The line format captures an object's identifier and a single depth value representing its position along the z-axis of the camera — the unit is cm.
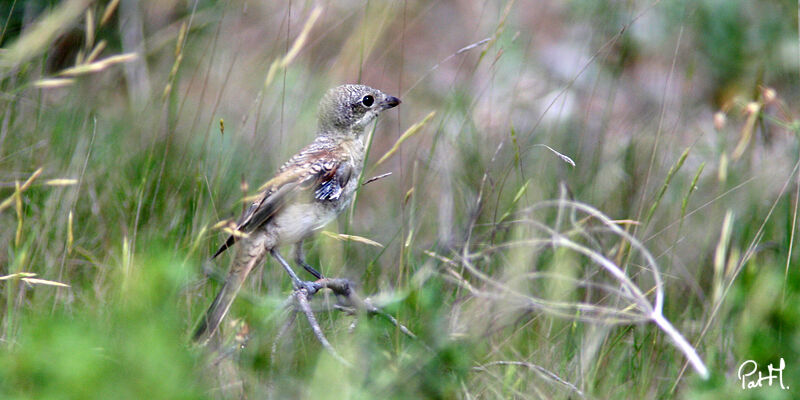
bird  713
